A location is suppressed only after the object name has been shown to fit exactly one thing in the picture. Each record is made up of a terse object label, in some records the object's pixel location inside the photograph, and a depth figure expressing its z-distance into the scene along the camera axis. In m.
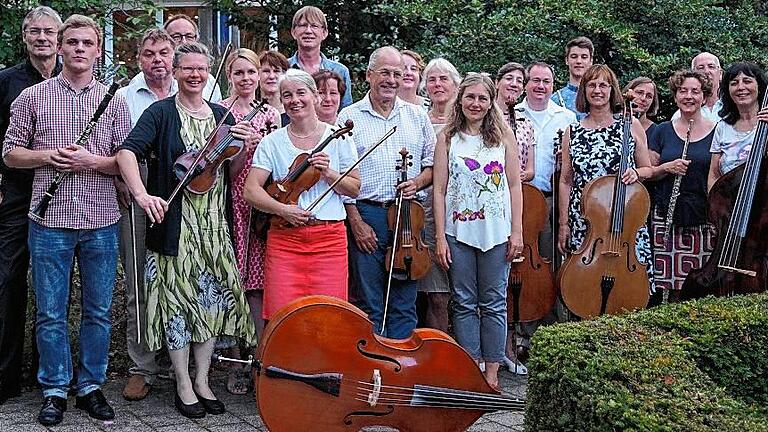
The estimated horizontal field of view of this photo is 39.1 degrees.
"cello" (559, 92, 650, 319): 6.37
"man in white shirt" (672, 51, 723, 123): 7.59
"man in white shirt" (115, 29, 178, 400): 5.88
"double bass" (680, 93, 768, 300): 6.07
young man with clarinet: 5.32
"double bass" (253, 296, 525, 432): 4.66
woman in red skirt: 5.54
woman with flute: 7.00
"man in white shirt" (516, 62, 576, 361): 6.88
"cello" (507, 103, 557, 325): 6.46
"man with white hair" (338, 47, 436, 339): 5.93
